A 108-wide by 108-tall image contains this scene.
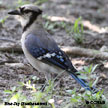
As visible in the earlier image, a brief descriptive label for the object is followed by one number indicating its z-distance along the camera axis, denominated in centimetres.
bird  789
